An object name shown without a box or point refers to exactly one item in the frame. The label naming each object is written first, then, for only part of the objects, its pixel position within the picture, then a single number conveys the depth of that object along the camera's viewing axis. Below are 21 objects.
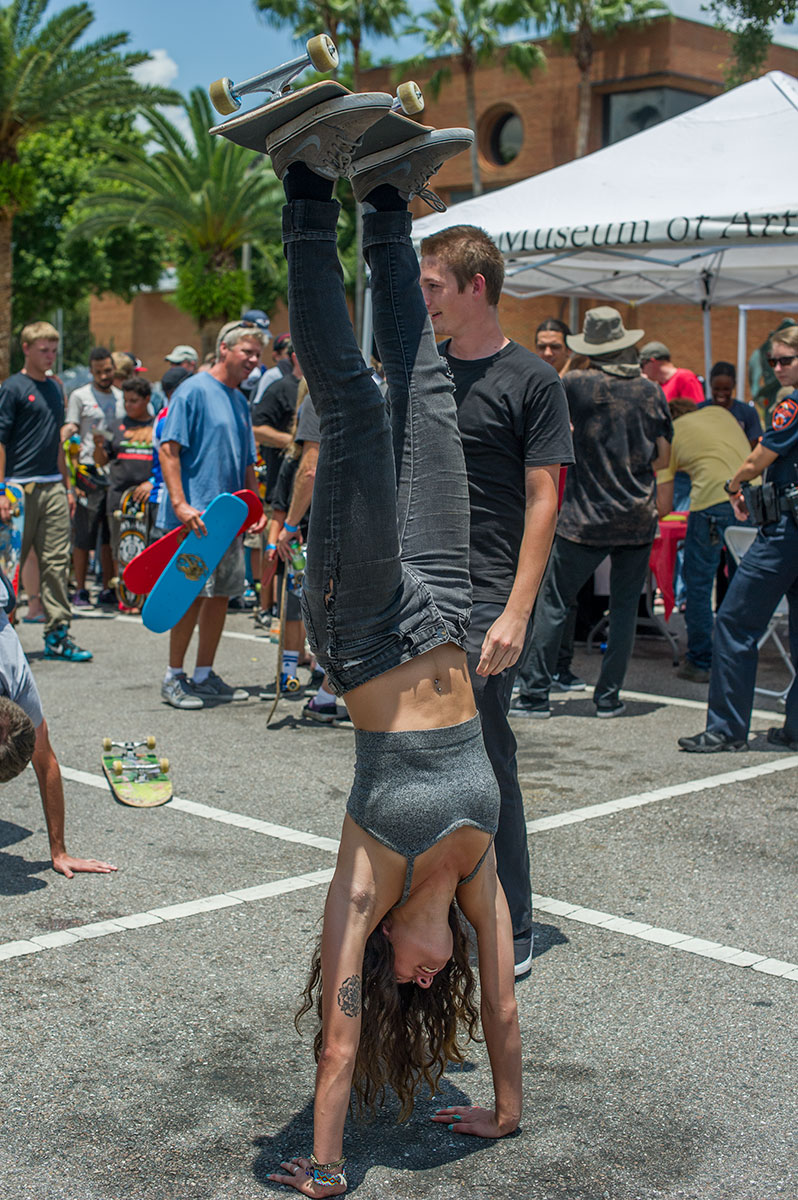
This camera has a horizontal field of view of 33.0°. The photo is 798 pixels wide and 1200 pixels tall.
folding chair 8.28
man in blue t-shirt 7.71
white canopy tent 8.72
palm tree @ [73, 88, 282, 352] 33.75
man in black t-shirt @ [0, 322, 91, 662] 9.02
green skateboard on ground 5.76
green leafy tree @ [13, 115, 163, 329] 44.66
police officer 6.83
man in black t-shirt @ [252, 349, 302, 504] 9.84
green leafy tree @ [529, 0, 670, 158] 37.25
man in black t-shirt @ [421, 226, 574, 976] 3.72
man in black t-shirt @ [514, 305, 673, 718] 7.71
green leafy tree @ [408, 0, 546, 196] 39.69
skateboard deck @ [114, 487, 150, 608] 11.37
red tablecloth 10.19
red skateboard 7.48
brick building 34.44
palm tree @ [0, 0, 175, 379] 25.61
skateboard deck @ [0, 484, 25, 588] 8.39
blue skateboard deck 7.41
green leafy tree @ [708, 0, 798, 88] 17.25
